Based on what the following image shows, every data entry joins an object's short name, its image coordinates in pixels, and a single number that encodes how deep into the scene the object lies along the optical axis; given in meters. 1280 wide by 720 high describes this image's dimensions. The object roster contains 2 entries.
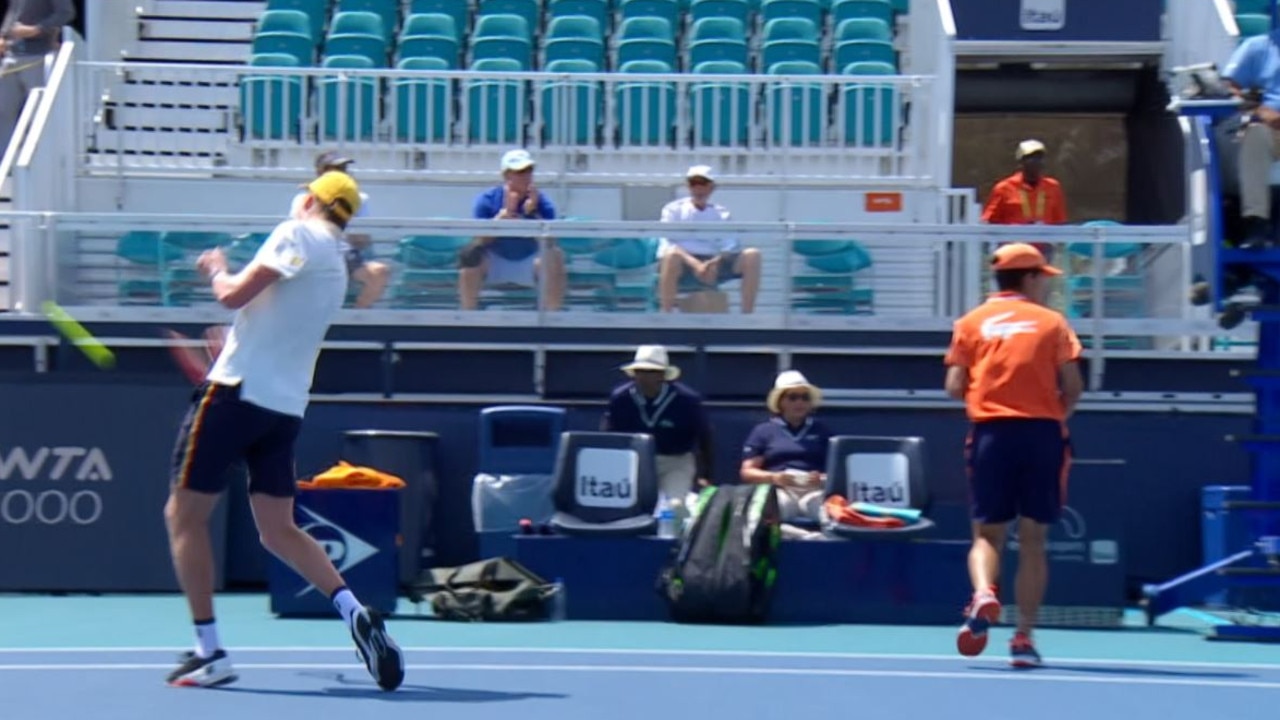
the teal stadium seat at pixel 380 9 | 17.23
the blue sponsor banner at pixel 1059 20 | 17.33
